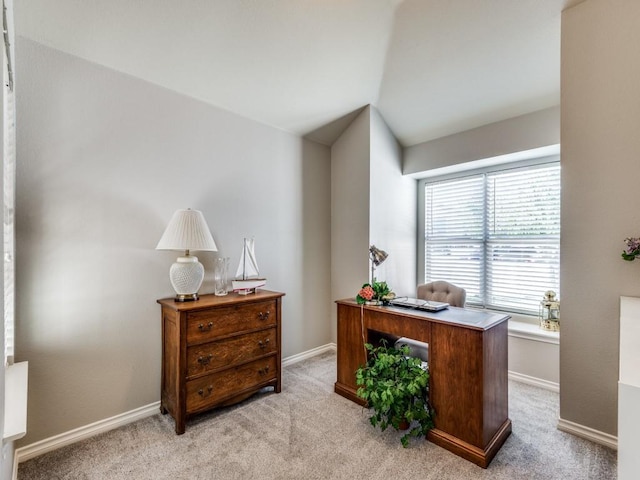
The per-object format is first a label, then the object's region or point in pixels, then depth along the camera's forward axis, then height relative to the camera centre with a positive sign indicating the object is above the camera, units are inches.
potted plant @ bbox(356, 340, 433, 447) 77.6 -39.0
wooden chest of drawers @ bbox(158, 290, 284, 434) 84.2 -33.6
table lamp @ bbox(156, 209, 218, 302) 85.7 -2.1
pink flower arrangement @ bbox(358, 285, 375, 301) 97.3 -17.1
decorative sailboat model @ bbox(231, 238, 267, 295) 107.0 -11.3
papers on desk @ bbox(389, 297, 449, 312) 88.0 -19.5
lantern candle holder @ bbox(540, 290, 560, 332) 115.7 -27.7
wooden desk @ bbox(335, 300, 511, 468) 71.6 -33.0
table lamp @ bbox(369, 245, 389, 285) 100.9 -5.6
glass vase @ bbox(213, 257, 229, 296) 101.8 -12.9
